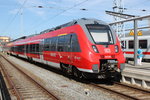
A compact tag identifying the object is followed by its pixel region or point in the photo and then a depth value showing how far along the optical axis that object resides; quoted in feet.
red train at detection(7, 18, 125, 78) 30.66
